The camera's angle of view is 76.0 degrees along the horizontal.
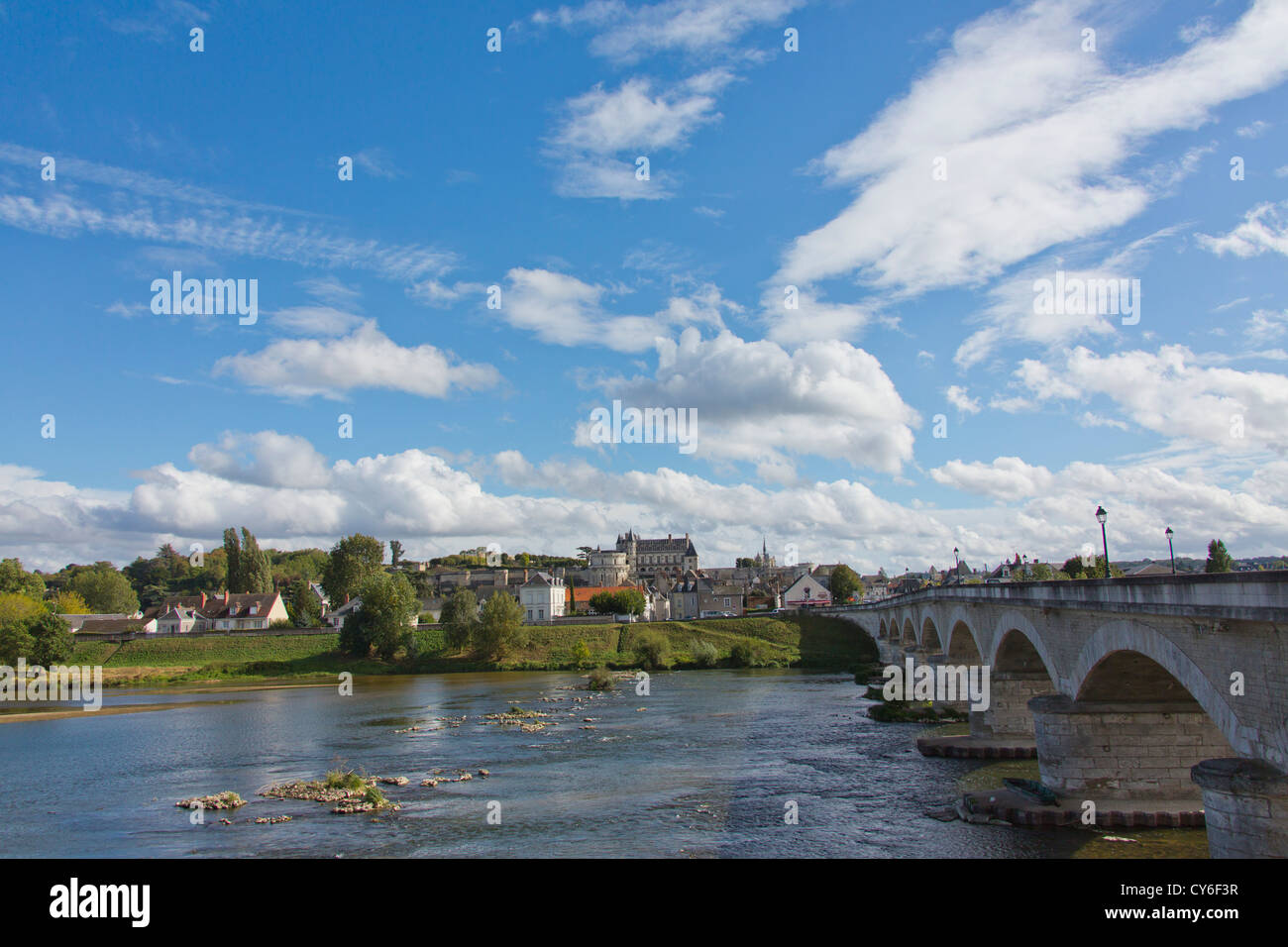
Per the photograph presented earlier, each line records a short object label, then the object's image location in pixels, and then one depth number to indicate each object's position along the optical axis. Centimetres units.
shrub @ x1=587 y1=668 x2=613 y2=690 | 7119
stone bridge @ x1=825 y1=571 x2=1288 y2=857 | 1562
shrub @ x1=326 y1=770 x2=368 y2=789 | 3234
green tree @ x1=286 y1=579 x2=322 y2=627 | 12444
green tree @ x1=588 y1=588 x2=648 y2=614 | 12075
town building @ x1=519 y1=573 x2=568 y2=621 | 12638
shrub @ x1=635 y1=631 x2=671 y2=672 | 9112
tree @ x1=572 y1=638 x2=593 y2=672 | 9209
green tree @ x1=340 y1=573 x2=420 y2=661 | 9444
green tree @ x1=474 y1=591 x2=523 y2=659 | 9331
